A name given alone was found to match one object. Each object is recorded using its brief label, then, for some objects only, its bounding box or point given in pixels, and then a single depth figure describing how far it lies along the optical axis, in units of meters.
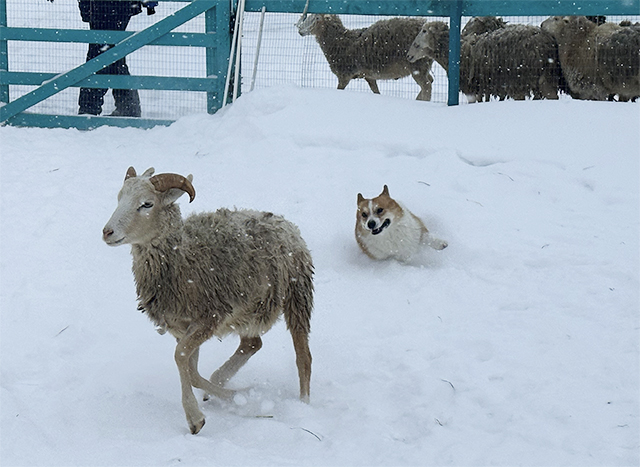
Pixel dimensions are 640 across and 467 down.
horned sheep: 4.11
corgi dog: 6.52
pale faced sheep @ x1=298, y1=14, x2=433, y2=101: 10.75
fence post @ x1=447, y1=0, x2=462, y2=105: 8.86
